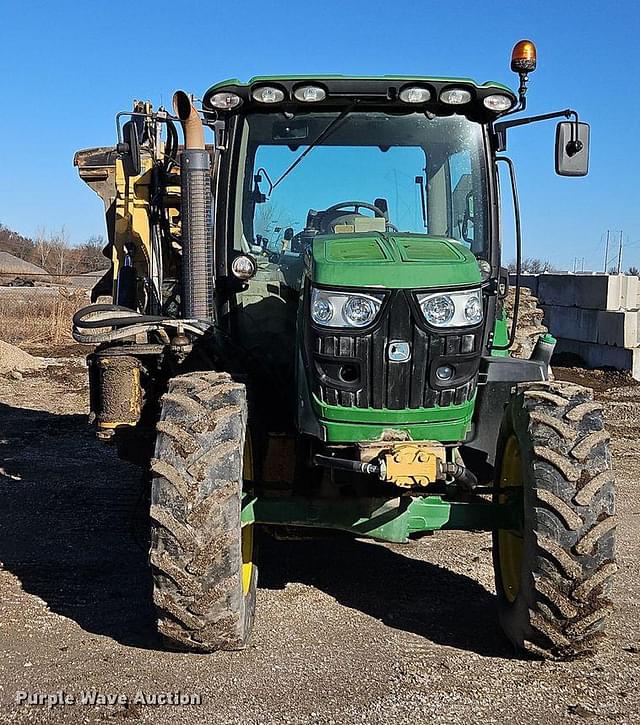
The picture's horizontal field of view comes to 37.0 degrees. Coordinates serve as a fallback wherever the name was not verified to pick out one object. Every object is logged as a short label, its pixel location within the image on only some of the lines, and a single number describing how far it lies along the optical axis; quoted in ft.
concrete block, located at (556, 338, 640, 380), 48.53
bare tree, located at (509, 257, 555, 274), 121.46
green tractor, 13.51
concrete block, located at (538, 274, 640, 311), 51.16
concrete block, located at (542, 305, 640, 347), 48.93
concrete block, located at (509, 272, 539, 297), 64.34
